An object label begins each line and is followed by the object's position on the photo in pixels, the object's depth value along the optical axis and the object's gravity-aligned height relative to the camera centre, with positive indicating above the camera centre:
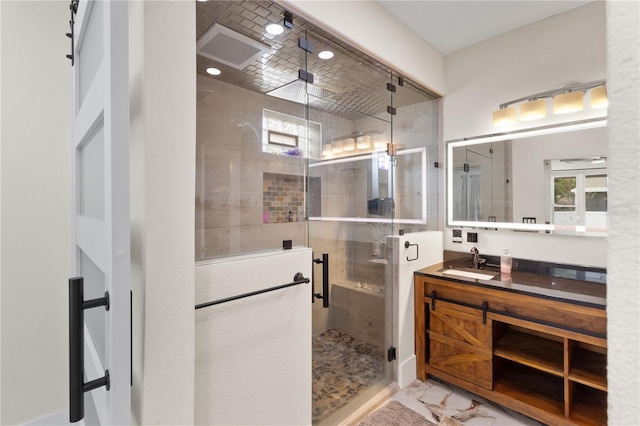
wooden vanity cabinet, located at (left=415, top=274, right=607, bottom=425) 1.73 -0.97
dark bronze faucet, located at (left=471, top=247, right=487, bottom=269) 2.54 -0.43
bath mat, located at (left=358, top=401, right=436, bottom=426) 1.90 -1.39
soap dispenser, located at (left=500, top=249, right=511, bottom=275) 2.32 -0.43
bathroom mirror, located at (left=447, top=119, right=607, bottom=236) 2.07 +0.24
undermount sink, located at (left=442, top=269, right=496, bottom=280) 2.23 -0.51
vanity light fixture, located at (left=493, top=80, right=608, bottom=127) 2.03 +0.82
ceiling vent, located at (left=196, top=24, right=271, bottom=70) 1.34 +0.82
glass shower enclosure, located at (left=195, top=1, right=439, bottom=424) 1.38 +0.27
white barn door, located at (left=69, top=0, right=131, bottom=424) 0.65 -0.08
